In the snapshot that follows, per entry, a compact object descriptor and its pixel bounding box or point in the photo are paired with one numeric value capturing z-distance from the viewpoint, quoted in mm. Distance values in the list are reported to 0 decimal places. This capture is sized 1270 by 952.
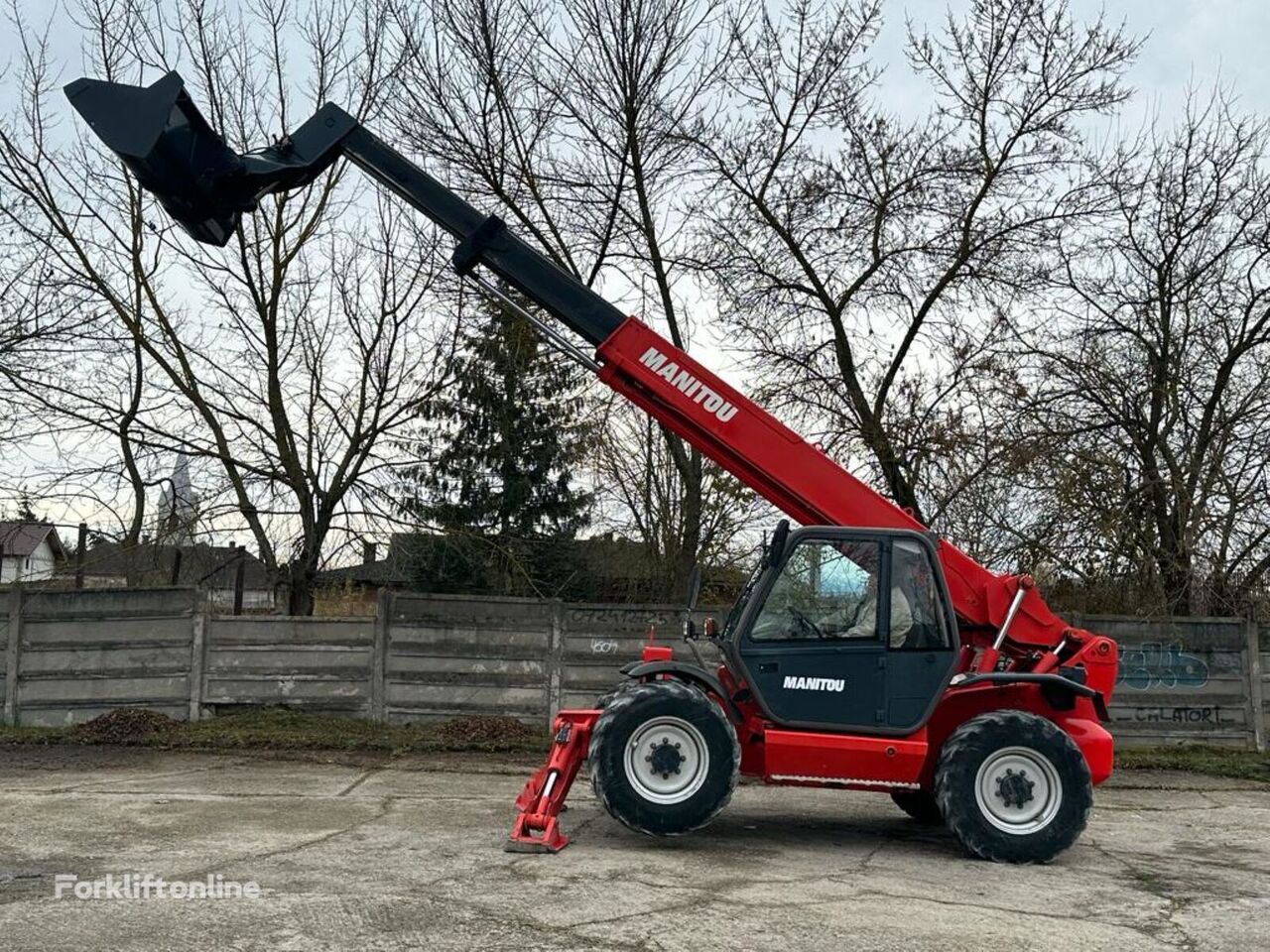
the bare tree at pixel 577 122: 15109
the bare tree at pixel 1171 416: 14766
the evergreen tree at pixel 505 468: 16281
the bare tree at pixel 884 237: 15109
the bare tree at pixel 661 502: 20031
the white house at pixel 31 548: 15273
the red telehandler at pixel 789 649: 7840
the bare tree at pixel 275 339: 14828
